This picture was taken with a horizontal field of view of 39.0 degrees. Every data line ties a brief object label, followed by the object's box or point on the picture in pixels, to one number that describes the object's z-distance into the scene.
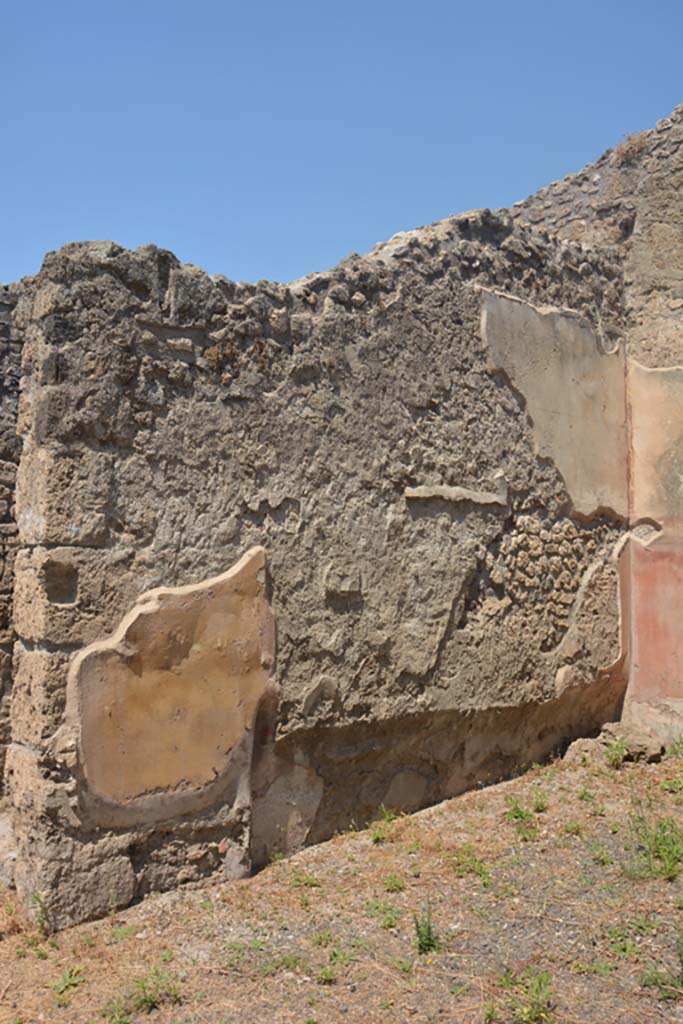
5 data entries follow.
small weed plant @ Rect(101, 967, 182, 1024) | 2.78
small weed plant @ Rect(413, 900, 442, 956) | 3.10
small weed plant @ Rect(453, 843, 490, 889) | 3.68
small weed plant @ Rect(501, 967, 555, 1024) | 2.61
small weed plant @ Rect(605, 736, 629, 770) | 5.02
